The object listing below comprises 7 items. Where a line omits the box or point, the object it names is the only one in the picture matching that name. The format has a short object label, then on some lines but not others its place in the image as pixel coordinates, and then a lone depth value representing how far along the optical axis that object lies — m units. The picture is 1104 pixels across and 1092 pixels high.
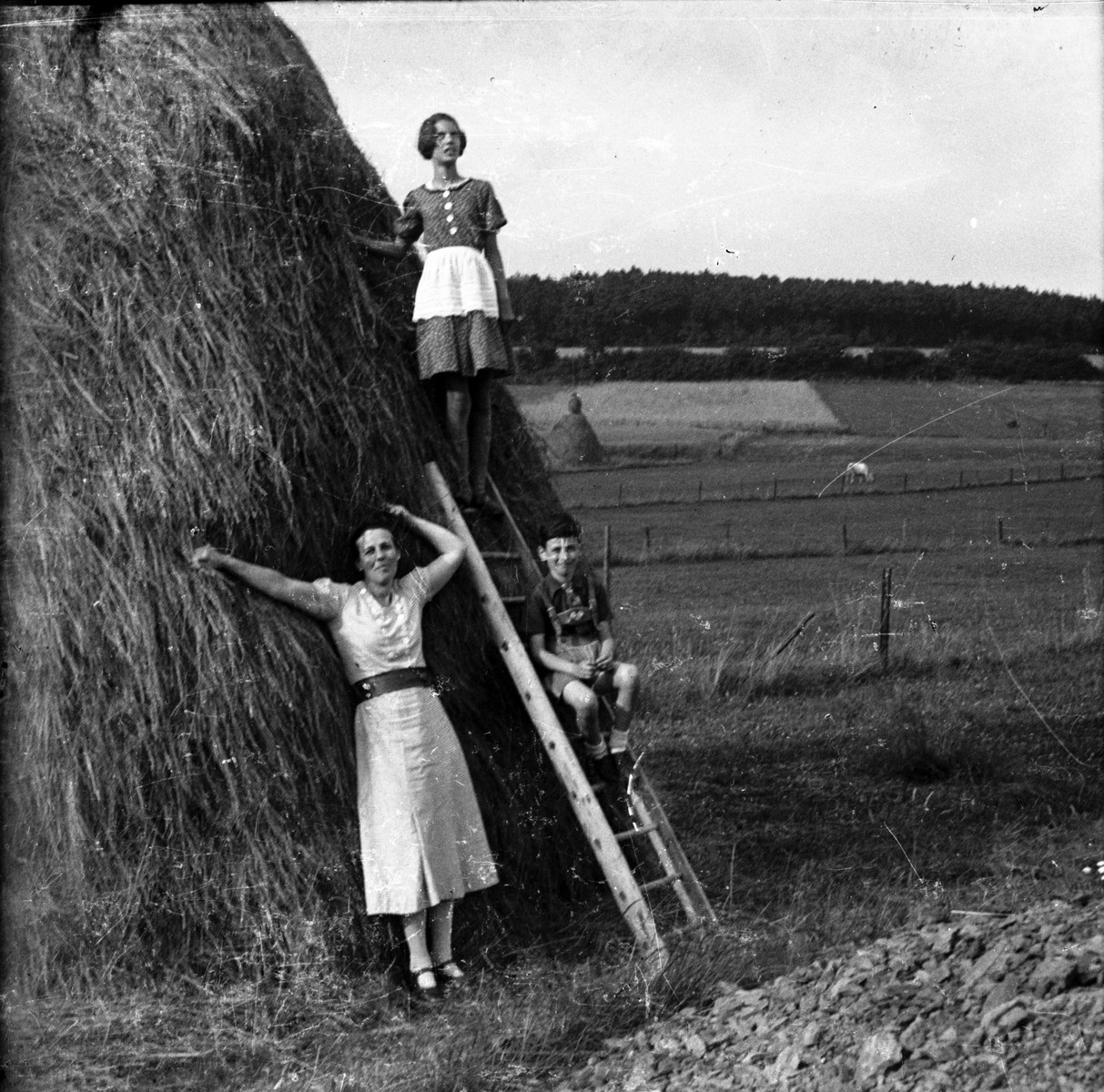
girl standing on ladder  7.65
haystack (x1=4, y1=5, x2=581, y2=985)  6.67
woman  6.77
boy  7.46
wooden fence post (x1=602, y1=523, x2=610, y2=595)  15.70
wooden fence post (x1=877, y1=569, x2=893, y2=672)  16.05
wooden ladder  7.31
